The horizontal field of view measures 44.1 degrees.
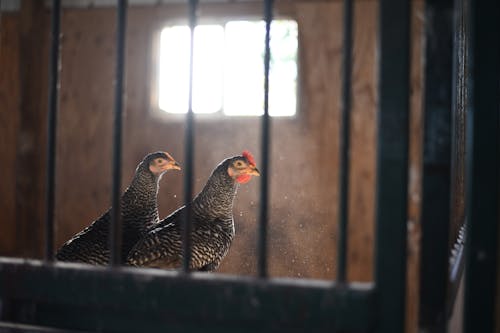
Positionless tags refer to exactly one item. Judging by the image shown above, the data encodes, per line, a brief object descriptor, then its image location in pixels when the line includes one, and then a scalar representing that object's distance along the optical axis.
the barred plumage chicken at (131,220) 2.73
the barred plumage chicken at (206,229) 2.64
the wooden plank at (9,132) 5.82
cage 0.96
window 5.77
